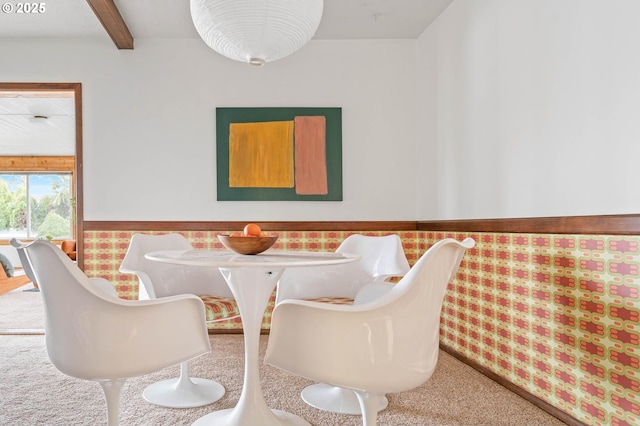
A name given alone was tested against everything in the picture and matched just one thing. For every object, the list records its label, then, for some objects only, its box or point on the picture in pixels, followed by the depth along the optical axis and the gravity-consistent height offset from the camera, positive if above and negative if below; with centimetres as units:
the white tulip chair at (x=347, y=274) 240 -36
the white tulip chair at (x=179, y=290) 213 -44
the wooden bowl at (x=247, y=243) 176 -13
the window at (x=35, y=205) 931 +20
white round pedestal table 181 -47
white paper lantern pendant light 182 +83
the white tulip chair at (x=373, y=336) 133 -39
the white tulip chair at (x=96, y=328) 138 -38
